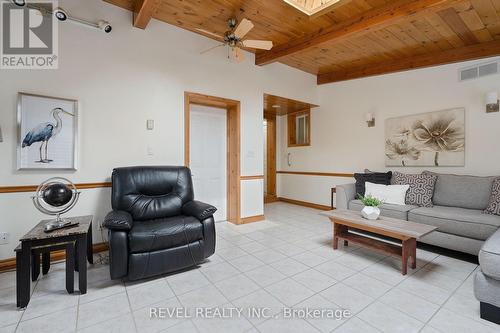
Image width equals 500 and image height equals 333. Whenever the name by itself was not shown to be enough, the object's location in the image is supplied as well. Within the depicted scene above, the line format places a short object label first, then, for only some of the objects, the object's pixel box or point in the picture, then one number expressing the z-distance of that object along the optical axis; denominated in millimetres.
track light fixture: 2348
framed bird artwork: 2363
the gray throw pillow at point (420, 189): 3205
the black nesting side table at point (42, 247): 1725
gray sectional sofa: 2489
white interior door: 3875
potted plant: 2551
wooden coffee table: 2227
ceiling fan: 2797
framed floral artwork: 3506
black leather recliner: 2039
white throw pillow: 3352
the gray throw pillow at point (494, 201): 2646
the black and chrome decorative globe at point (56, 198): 2033
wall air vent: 3224
